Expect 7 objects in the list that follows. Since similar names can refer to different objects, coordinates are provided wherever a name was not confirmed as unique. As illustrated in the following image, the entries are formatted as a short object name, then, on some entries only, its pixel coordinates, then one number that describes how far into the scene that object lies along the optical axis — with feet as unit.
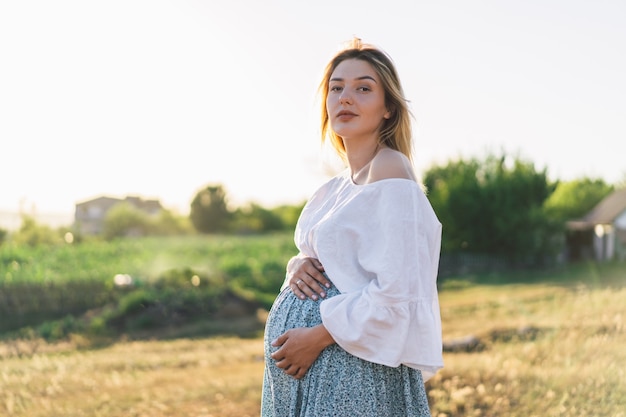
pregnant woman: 7.09
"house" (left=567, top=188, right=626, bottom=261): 105.29
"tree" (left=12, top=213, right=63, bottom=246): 108.99
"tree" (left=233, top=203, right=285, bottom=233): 199.11
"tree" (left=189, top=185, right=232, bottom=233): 195.31
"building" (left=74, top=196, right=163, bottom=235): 116.47
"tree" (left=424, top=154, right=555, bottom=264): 96.22
